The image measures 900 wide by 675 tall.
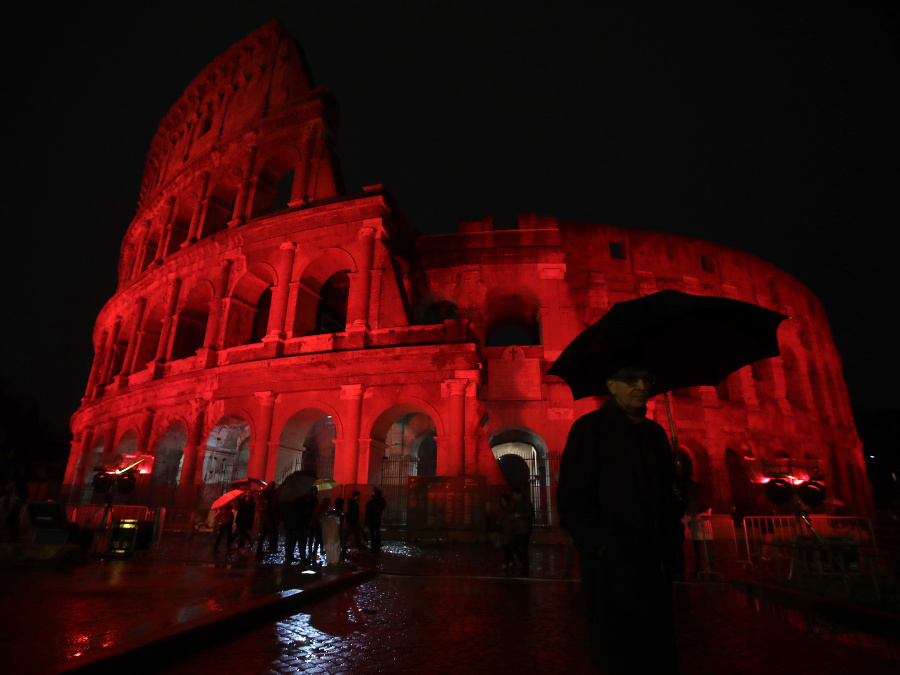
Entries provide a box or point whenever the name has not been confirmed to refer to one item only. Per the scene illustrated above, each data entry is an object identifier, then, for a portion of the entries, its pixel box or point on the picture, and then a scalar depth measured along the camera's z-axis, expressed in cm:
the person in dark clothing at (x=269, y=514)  970
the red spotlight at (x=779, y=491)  864
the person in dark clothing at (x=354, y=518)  1094
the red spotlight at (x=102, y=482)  1126
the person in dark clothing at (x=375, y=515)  1097
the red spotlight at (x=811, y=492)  845
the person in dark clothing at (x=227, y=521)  1020
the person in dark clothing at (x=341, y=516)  944
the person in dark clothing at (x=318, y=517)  945
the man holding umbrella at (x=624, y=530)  198
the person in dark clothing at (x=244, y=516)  1012
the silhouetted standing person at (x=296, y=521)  791
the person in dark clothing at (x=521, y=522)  815
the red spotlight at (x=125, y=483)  1274
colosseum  1507
